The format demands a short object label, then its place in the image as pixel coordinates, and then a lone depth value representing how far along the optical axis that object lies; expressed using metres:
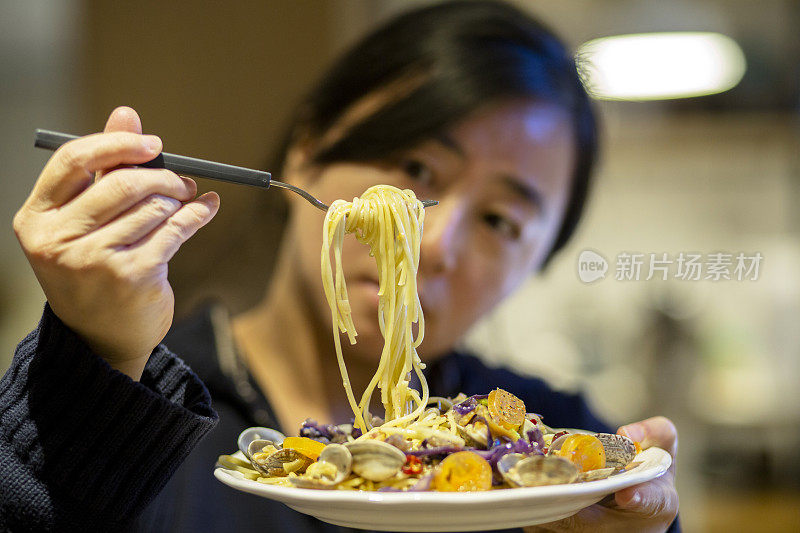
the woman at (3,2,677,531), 0.52
